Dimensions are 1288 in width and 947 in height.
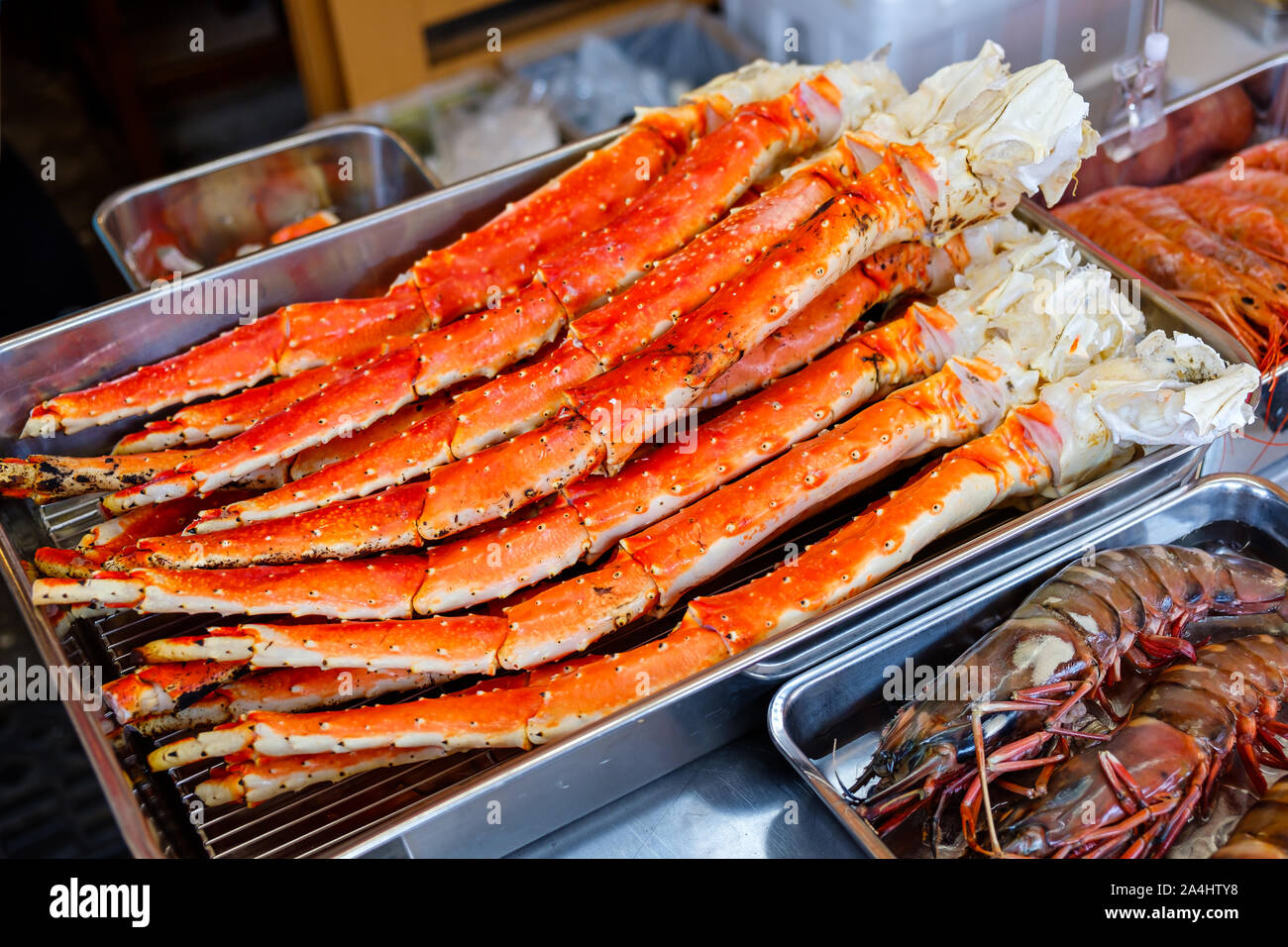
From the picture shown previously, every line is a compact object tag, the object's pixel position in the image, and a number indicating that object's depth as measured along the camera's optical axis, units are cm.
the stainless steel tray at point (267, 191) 82
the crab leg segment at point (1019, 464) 50
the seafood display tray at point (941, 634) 48
